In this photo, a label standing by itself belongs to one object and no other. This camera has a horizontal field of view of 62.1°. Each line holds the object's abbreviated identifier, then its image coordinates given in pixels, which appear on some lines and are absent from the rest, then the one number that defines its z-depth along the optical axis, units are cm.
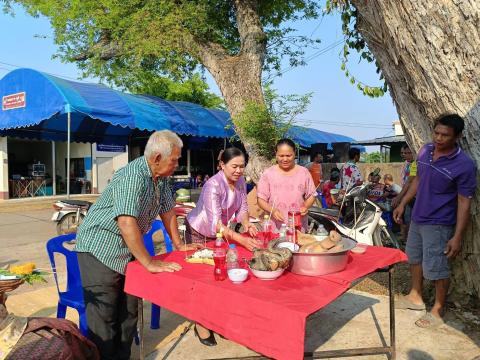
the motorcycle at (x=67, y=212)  711
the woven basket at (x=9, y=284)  175
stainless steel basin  205
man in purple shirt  297
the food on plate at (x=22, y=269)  182
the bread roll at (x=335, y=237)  217
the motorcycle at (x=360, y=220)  497
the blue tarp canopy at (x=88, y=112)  881
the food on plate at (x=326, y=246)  212
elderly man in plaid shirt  218
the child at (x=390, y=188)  700
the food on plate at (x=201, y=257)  236
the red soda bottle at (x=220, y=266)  203
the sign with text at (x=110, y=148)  1779
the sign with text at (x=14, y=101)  971
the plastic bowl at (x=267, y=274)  198
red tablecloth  161
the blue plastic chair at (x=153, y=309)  327
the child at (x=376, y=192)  670
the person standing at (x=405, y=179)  618
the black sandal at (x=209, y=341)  300
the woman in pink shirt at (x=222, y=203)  297
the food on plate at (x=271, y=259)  199
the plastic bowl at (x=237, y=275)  195
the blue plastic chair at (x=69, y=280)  282
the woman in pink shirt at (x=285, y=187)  359
